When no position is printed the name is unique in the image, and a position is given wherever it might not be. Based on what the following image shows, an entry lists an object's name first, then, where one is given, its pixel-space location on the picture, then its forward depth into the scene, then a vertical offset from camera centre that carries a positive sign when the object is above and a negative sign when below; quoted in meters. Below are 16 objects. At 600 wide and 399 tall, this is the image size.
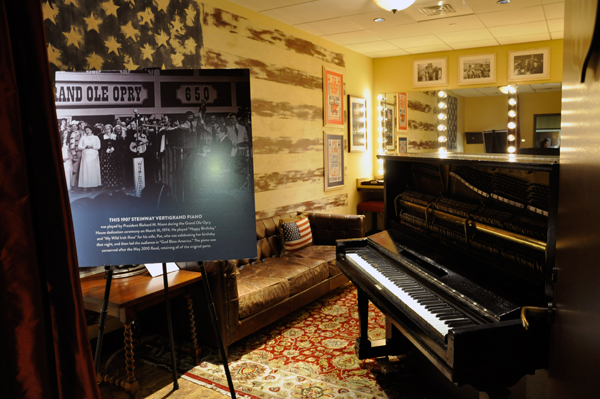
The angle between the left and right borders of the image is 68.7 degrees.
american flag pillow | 4.49 -0.84
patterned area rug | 2.68 -1.44
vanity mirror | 5.75 +0.39
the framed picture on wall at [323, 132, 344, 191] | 5.84 -0.10
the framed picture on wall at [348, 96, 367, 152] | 6.40 +0.40
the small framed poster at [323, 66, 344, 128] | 5.73 +0.73
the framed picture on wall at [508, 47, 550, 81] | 5.79 +1.08
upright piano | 1.54 -0.57
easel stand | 2.25 -1.24
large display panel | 1.95 +0.00
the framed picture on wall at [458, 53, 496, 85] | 6.10 +1.10
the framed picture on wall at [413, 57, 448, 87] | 6.42 +1.13
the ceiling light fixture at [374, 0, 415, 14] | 3.80 +1.27
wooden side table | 2.54 -0.81
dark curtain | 1.29 -0.24
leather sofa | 3.04 -1.01
